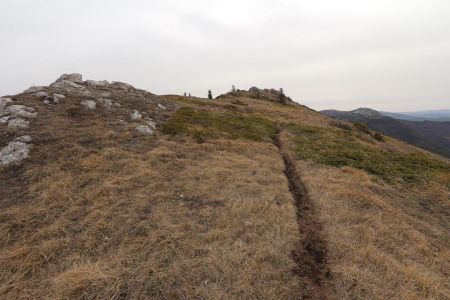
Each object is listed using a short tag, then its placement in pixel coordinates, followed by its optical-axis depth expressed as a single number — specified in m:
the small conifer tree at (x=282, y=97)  71.60
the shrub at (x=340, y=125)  39.84
